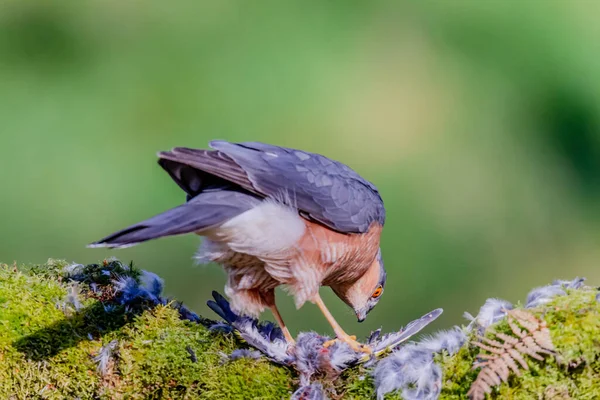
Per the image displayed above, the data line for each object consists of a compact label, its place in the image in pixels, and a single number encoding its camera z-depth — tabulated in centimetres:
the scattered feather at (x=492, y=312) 402
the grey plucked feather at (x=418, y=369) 389
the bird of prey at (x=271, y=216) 514
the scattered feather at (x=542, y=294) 403
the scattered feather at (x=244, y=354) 455
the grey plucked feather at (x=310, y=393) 418
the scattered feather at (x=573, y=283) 429
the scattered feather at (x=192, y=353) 457
